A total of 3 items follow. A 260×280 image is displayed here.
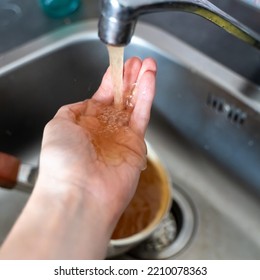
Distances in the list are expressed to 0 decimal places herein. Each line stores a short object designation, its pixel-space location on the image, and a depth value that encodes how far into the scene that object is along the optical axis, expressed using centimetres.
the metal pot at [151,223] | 58
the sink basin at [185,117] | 63
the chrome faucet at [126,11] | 39
